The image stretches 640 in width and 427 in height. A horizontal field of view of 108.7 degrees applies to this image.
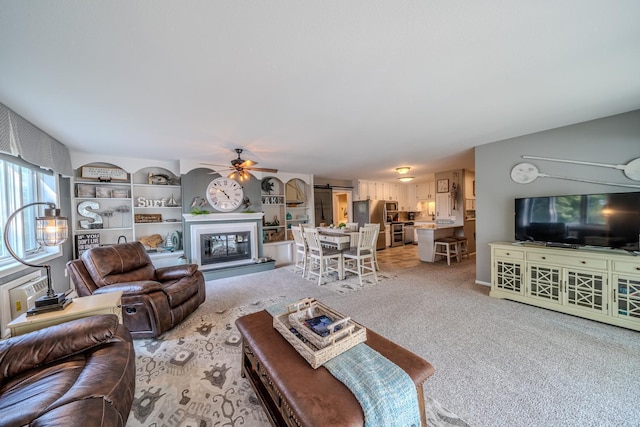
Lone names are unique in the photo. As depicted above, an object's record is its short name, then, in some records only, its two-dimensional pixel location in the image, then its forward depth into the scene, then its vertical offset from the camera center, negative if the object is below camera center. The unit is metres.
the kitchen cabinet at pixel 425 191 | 8.02 +0.59
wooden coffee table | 0.96 -0.84
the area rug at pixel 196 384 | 1.45 -1.30
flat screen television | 2.49 -0.20
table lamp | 1.66 -0.16
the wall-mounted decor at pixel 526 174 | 3.22 +0.45
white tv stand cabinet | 2.38 -0.91
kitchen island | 5.45 -0.73
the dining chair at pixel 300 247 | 4.60 -0.77
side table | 1.56 -0.70
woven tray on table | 1.25 -0.76
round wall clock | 4.88 +0.40
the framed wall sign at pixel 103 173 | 4.03 +0.77
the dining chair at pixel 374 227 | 4.18 -0.34
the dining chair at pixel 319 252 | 4.16 -0.82
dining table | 4.40 -0.56
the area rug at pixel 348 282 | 3.81 -1.32
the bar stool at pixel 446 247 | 5.21 -0.98
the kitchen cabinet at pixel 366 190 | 7.41 +0.62
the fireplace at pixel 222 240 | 4.56 -0.59
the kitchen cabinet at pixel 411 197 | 8.58 +0.40
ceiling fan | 3.66 +0.74
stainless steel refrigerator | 7.03 -0.16
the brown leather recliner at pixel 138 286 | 2.31 -0.79
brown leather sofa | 0.94 -0.82
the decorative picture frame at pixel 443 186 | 5.84 +0.54
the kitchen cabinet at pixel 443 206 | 5.83 +0.02
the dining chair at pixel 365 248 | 4.10 -0.73
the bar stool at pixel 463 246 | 5.61 -1.00
